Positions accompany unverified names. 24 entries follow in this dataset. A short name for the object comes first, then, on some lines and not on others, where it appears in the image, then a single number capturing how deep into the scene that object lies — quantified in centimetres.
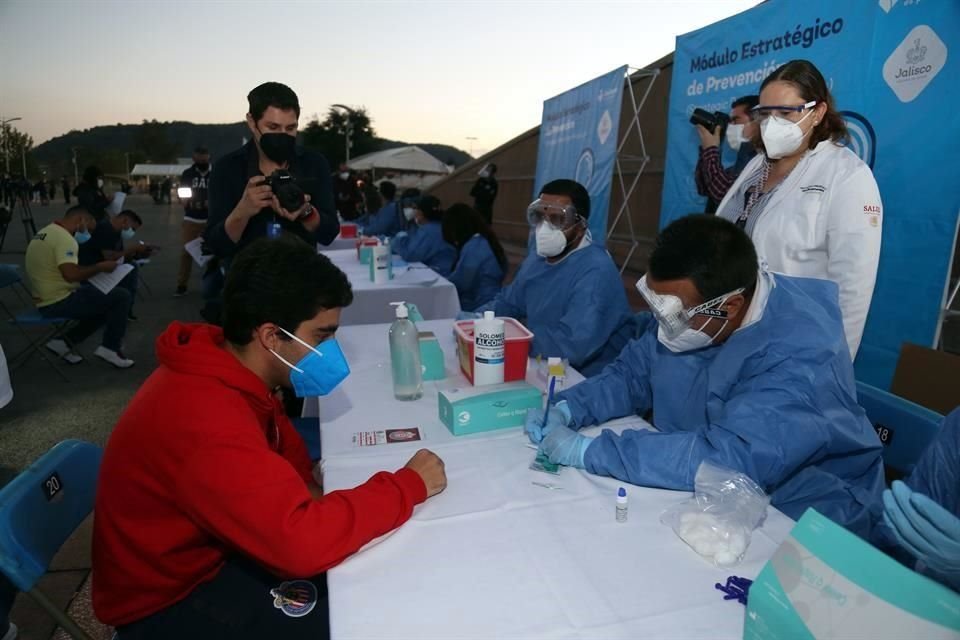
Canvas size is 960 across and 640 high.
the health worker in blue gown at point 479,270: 429
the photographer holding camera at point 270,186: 227
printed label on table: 148
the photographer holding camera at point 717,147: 287
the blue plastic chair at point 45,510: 111
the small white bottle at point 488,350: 173
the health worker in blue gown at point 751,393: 124
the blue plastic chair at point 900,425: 153
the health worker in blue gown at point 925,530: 93
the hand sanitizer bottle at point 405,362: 177
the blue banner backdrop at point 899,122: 260
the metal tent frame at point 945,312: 264
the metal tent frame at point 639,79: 526
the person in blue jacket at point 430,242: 543
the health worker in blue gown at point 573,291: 238
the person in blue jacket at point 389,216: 779
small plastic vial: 113
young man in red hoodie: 100
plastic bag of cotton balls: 103
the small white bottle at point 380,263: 398
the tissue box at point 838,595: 64
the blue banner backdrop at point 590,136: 524
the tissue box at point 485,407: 151
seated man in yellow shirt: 395
